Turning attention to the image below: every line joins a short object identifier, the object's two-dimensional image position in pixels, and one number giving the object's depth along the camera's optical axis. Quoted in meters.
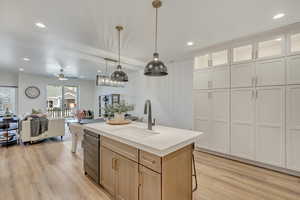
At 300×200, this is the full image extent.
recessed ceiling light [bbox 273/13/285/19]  2.14
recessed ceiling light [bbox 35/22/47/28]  2.39
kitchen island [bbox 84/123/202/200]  1.35
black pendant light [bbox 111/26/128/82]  2.73
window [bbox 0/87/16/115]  6.59
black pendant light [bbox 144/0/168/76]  1.90
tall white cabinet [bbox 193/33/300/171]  2.57
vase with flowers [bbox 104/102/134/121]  2.67
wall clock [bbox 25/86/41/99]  6.93
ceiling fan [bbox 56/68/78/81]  5.37
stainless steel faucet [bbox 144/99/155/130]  2.13
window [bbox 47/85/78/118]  7.84
